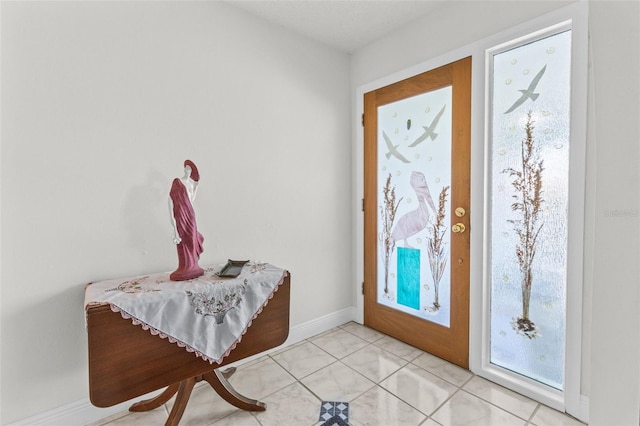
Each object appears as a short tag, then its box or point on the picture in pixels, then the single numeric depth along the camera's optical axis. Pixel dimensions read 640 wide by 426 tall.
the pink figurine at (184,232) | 1.55
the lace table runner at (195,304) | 1.32
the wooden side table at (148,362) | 1.20
